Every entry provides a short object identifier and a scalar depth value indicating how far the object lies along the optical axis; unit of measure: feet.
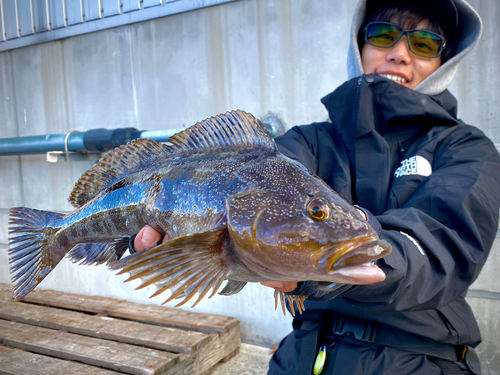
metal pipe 3.39
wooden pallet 2.74
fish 1.07
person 1.46
